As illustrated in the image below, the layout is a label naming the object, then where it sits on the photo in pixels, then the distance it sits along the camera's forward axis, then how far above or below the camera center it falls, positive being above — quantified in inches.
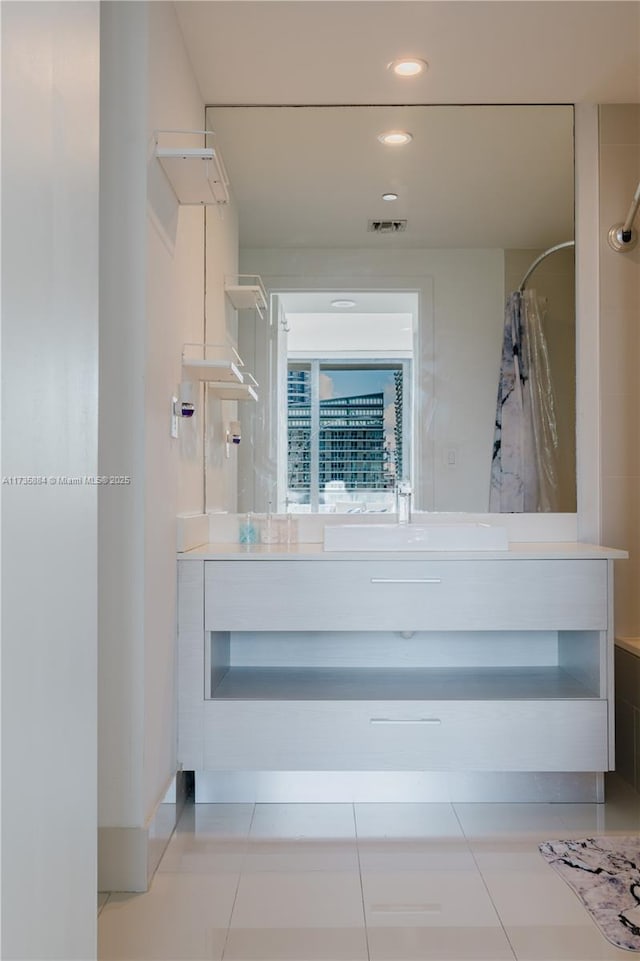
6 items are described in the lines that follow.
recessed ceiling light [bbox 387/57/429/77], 98.3 +52.3
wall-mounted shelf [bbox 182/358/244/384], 93.8 +13.3
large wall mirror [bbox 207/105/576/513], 110.5 +26.6
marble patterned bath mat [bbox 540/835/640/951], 68.2 -39.4
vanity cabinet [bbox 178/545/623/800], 91.6 -23.3
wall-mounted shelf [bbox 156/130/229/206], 79.0 +32.5
